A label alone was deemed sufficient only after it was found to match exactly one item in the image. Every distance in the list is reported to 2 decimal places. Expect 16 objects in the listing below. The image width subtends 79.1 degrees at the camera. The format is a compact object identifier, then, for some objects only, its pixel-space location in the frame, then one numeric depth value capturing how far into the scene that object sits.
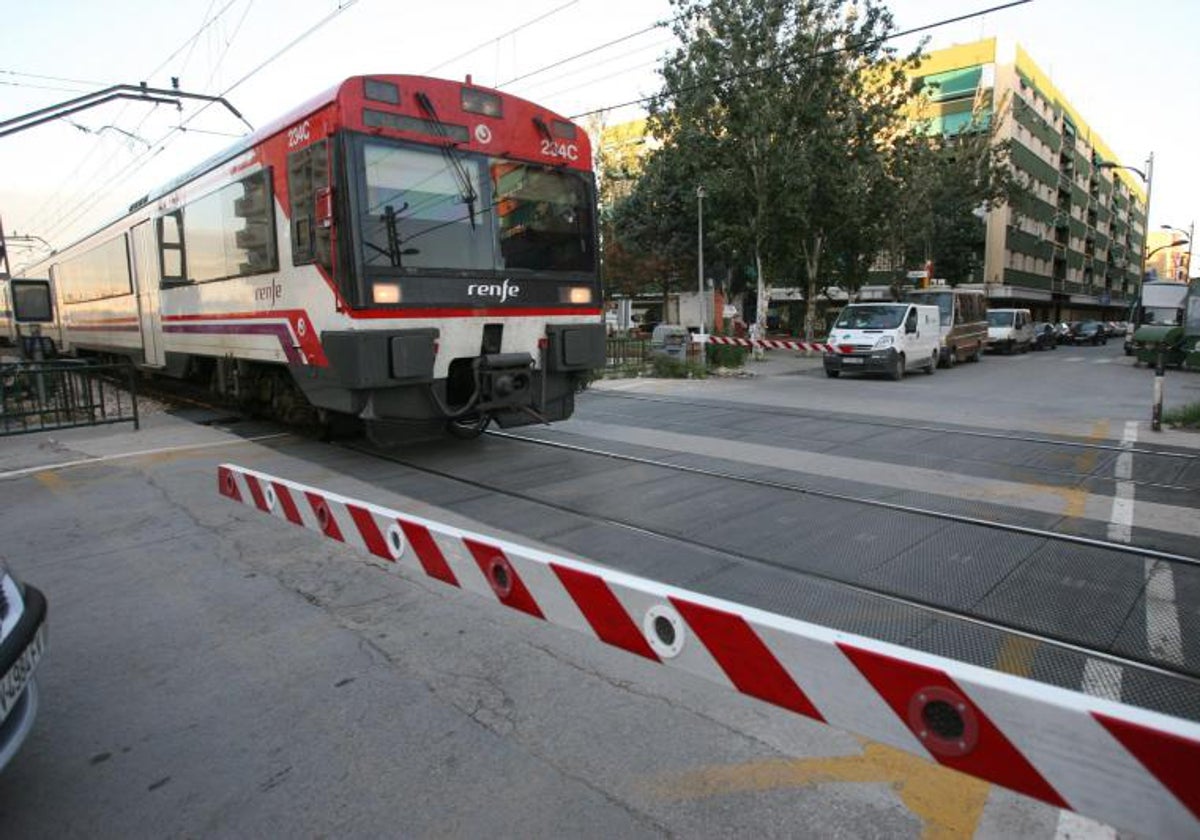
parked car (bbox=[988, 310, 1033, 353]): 30.59
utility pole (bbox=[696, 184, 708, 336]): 23.43
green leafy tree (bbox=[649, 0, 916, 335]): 21.75
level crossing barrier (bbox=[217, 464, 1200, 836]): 1.52
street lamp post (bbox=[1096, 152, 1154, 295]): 41.49
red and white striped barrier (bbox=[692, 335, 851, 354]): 20.03
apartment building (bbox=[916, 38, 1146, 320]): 46.78
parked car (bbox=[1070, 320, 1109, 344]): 43.09
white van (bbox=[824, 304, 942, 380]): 18.48
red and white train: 6.81
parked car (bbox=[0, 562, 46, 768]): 2.48
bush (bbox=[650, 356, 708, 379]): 19.34
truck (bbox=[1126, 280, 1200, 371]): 21.50
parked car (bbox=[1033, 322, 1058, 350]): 36.00
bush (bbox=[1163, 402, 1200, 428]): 10.48
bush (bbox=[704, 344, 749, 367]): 21.33
